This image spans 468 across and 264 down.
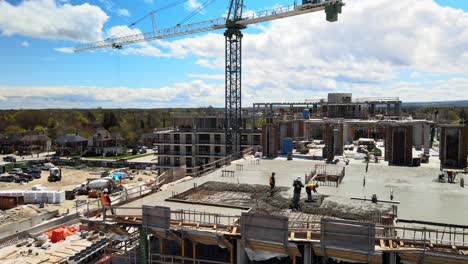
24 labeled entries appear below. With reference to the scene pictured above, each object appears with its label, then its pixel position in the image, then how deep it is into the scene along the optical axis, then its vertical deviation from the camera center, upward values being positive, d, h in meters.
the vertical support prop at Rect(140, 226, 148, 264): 13.16 -4.62
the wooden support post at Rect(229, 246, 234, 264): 12.30 -4.44
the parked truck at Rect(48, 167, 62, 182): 63.10 -10.08
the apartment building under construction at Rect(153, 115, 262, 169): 60.91 -4.55
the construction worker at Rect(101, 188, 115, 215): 15.28 -3.42
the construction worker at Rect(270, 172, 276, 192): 18.36 -3.35
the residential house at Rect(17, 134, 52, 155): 94.62 -7.37
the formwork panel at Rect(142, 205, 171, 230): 12.41 -3.40
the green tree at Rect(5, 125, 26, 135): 107.50 -4.28
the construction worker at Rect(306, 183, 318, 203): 16.30 -3.34
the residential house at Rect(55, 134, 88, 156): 92.25 -7.54
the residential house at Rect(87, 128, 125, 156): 92.06 -7.40
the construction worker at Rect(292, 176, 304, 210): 15.63 -3.36
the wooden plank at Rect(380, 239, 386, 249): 10.88 -3.78
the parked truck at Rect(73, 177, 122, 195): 50.75 -9.59
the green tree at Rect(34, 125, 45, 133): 111.38 -4.11
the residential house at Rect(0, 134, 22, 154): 96.69 -7.16
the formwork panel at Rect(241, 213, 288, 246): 10.93 -3.35
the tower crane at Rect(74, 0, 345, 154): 56.94 +7.45
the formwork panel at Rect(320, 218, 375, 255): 10.25 -3.34
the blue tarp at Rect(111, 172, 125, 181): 57.36 -9.54
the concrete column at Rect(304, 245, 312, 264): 11.38 -4.25
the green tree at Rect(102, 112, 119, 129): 117.06 -1.86
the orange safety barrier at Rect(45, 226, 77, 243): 29.86 -9.53
